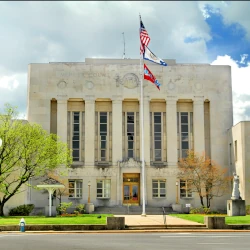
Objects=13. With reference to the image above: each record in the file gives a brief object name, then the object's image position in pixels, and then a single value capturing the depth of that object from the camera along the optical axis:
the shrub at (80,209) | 49.00
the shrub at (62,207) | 44.97
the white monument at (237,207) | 41.66
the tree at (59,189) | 51.38
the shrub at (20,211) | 47.84
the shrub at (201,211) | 49.69
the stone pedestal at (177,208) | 52.59
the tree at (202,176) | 52.34
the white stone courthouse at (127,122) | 55.19
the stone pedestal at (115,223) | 30.52
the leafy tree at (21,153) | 45.66
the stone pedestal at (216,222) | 30.95
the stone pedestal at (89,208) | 52.09
